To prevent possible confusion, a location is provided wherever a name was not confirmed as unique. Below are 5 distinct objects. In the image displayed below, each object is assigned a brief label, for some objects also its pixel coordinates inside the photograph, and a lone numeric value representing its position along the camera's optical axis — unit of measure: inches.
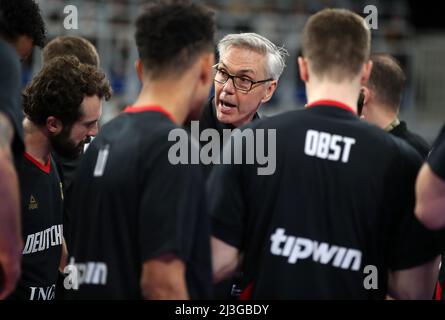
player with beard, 331.3
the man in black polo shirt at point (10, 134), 237.3
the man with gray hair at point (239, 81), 387.5
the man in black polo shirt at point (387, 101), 407.8
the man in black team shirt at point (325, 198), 241.1
